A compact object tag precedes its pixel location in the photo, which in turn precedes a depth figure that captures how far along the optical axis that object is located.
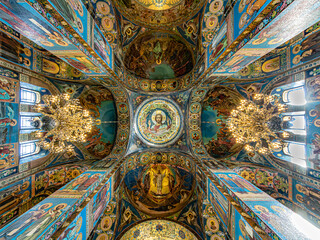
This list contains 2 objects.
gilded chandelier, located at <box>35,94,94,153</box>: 6.62
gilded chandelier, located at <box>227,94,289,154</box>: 6.21
